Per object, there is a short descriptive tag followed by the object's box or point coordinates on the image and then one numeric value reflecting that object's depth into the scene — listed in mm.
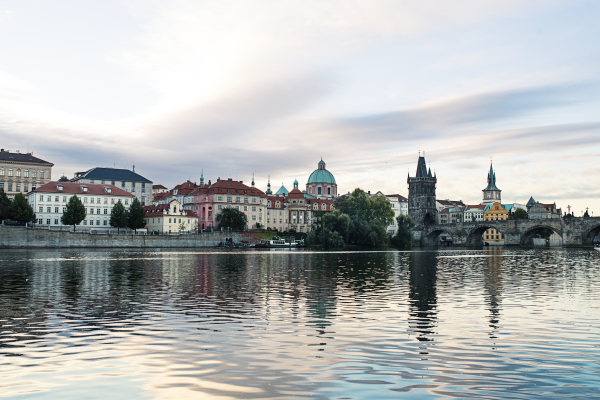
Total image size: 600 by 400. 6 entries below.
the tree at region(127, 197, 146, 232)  121162
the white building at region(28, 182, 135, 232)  122375
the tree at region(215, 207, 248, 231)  143375
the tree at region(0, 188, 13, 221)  103188
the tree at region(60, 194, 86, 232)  113500
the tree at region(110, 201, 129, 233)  119375
